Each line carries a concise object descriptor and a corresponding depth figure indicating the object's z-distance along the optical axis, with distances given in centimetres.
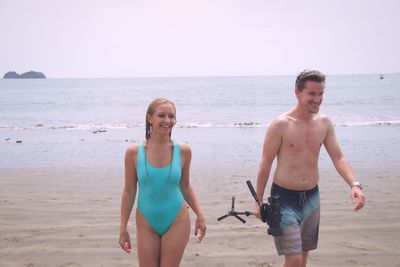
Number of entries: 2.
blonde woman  344
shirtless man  371
